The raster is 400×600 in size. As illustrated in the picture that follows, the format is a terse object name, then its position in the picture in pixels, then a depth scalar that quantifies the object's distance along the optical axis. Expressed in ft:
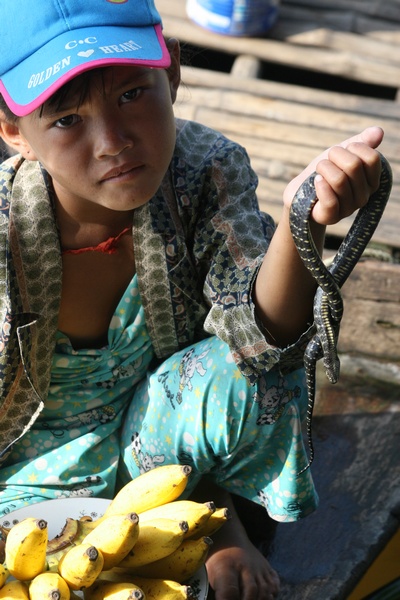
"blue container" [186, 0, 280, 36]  13.24
